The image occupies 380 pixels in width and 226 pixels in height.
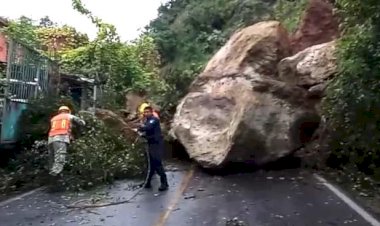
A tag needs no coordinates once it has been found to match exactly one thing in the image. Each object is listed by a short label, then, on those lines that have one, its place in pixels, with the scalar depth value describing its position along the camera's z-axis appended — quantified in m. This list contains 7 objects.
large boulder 15.34
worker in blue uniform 12.75
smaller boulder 16.91
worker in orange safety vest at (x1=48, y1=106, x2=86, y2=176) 13.02
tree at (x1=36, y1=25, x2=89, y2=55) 28.06
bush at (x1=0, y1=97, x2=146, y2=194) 12.84
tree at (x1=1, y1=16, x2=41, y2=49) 18.59
